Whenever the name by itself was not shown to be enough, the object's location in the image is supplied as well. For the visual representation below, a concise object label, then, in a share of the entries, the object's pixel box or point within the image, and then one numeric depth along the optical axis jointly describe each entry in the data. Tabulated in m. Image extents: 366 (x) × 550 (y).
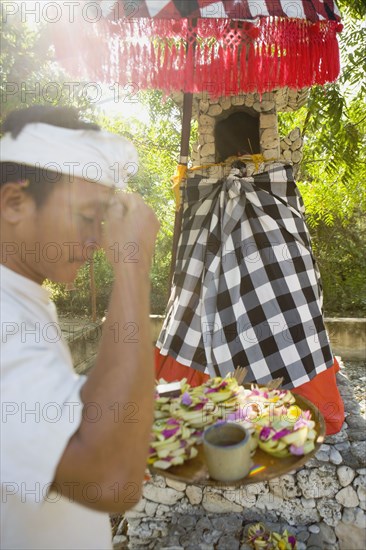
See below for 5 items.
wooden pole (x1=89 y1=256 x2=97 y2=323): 4.53
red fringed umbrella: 2.46
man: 0.89
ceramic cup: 1.32
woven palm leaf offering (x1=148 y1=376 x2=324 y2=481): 1.46
